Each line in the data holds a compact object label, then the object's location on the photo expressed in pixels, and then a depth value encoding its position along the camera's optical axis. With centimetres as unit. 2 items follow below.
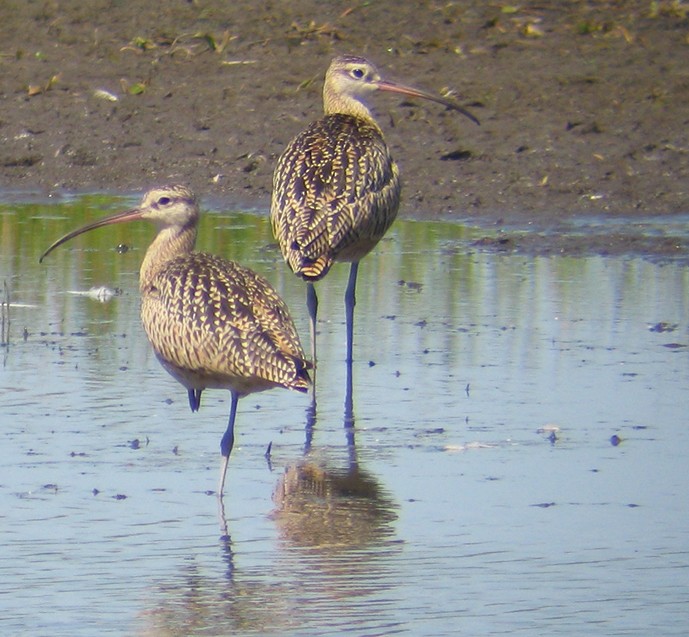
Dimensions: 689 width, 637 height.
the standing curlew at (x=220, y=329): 1396
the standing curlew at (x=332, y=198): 1847
